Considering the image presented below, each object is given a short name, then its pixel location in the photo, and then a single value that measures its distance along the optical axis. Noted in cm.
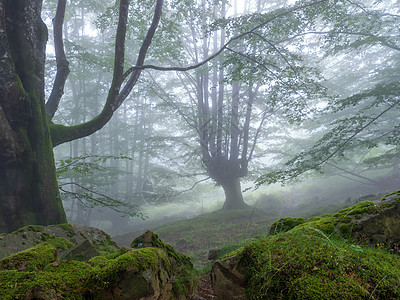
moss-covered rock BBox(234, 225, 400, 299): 172
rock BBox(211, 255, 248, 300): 248
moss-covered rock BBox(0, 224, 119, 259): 326
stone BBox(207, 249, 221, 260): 566
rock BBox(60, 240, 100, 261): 309
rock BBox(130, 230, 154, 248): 355
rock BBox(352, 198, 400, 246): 258
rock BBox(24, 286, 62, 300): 175
